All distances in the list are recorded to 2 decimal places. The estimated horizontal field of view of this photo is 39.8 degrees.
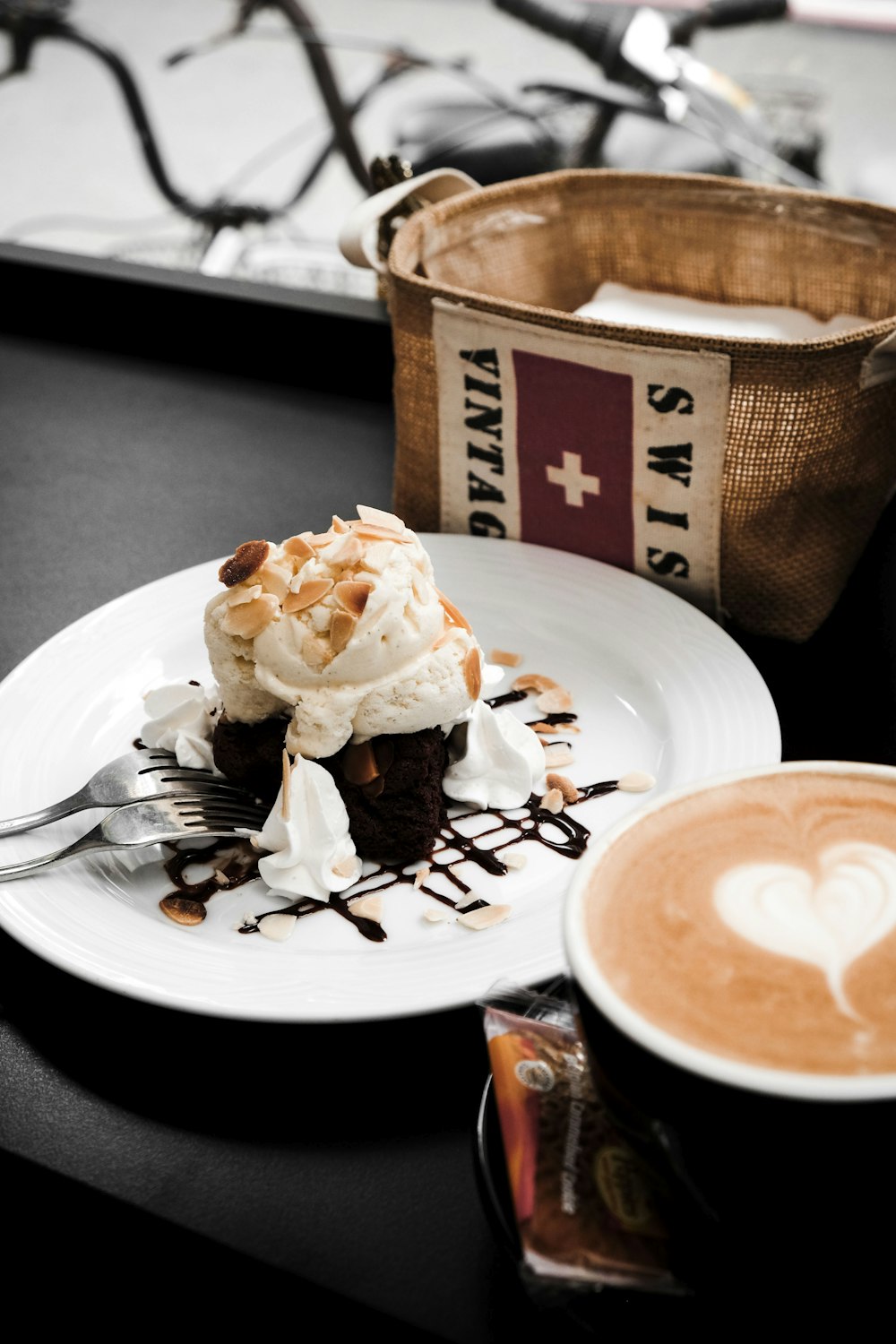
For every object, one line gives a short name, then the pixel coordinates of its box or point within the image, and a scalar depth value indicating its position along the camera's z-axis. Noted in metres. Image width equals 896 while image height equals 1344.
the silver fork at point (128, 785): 0.98
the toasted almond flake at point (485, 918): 0.90
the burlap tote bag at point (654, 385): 1.09
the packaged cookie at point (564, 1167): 0.57
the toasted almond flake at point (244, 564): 0.97
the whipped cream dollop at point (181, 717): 1.06
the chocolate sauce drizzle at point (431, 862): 0.93
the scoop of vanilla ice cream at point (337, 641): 0.95
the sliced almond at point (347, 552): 0.97
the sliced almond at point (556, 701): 1.13
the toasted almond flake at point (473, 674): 1.01
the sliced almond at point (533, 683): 1.16
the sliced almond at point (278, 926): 0.90
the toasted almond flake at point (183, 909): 0.92
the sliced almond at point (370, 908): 0.92
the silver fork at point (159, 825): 0.93
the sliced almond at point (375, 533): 1.00
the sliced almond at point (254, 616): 0.96
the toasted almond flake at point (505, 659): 1.19
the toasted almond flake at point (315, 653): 0.96
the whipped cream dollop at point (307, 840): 0.94
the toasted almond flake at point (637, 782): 1.03
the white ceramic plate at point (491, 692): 0.81
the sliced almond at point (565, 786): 1.03
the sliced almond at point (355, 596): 0.95
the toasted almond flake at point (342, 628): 0.94
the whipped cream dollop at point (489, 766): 1.03
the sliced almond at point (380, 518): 1.02
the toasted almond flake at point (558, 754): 1.07
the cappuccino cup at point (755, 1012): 0.51
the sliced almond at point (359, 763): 0.97
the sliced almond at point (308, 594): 0.95
